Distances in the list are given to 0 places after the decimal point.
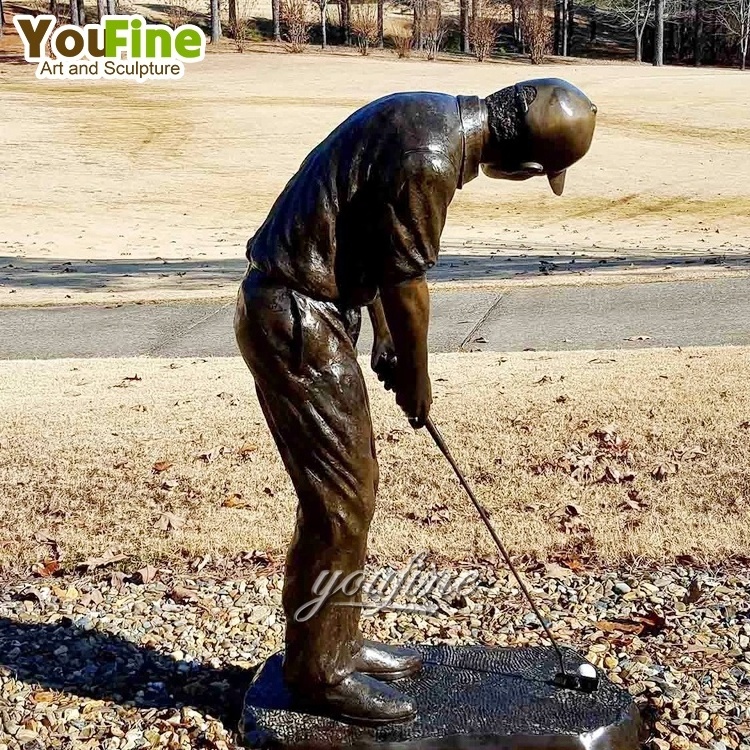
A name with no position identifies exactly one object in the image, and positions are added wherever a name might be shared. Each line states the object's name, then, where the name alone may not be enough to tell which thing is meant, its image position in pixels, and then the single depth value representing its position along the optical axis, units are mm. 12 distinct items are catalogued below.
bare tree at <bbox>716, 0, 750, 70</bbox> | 55719
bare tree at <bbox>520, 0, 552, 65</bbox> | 53809
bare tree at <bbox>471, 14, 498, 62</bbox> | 54219
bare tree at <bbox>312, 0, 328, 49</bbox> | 54938
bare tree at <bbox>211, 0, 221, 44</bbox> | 51669
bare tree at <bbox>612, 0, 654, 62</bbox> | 57031
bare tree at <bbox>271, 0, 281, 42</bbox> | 56516
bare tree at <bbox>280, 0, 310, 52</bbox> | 53156
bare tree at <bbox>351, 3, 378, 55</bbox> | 54562
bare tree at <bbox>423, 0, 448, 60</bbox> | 55791
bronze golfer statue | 3268
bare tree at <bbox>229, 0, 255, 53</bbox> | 53281
